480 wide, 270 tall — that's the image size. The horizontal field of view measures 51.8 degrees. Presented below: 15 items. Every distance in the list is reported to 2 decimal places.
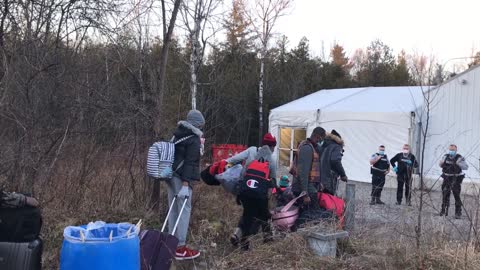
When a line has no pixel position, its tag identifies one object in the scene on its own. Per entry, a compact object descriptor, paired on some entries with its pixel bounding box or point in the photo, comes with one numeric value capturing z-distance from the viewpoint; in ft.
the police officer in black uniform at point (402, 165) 37.86
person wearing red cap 20.38
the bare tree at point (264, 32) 92.84
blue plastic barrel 11.48
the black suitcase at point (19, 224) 12.53
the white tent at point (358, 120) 54.13
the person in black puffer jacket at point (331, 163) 25.77
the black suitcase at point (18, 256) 12.33
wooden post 21.27
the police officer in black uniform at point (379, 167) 40.63
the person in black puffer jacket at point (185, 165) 18.43
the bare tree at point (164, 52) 23.18
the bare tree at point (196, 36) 39.84
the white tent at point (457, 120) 49.75
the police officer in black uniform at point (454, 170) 29.48
